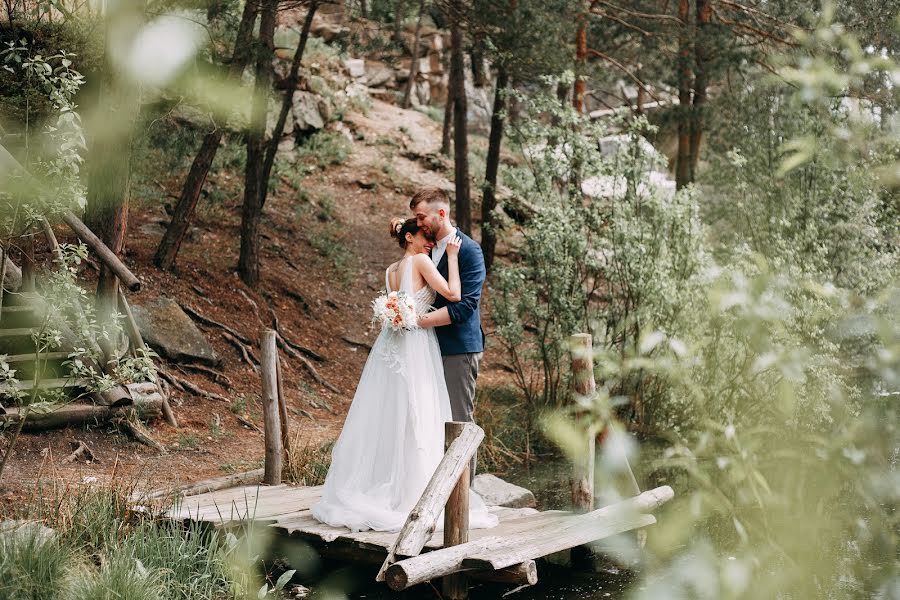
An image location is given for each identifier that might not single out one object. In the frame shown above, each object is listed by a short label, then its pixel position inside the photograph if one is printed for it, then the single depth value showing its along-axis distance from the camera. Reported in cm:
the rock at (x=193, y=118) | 1392
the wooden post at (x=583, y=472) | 700
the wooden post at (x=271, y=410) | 766
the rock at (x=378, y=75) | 2951
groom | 621
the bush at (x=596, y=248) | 1047
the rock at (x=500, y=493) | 804
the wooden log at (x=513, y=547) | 509
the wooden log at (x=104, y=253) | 726
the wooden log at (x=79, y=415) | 850
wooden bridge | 531
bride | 615
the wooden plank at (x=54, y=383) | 834
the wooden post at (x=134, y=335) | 963
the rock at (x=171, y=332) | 1141
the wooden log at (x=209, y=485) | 670
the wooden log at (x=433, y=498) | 529
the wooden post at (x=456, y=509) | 570
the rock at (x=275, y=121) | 1964
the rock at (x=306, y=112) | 2184
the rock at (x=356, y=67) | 2821
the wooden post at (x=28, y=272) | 961
